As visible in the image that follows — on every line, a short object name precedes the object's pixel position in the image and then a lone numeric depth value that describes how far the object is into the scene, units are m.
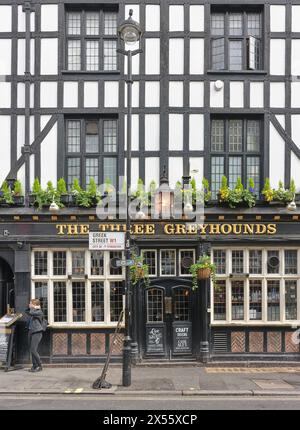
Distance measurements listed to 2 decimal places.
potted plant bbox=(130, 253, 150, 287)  13.29
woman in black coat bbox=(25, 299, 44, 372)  12.70
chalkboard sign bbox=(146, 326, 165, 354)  13.73
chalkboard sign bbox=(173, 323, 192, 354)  13.79
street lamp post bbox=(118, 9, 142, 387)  10.89
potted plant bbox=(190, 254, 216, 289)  13.21
